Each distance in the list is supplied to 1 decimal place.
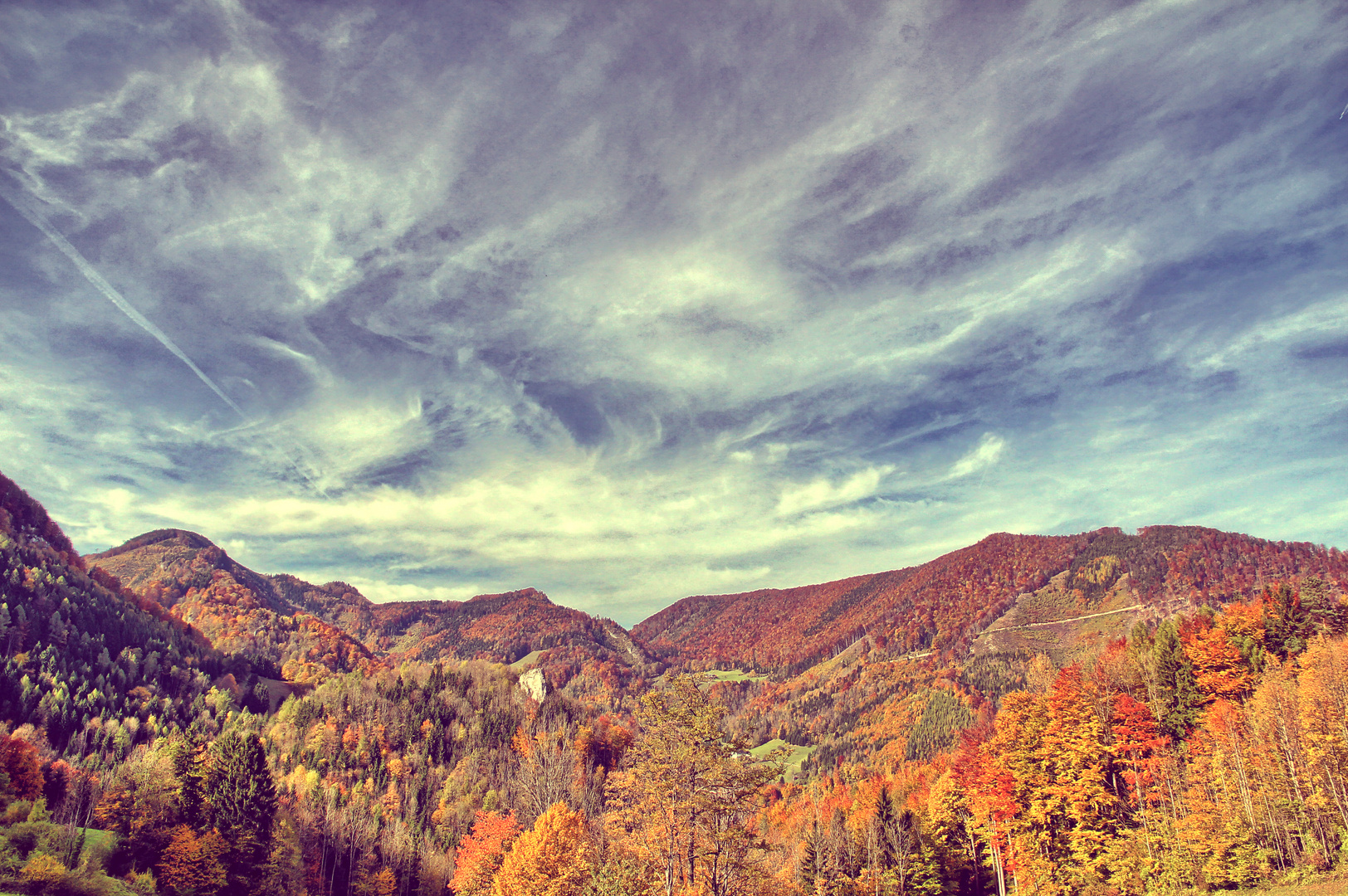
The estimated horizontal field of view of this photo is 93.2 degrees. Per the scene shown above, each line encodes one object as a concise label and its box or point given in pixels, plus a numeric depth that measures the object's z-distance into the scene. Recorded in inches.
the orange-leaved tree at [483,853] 3041.3
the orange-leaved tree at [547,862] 2308.1
